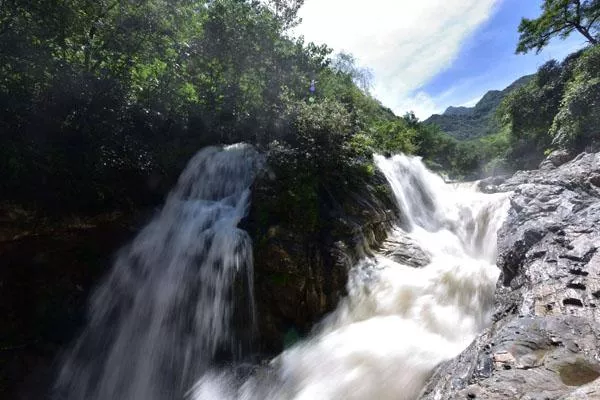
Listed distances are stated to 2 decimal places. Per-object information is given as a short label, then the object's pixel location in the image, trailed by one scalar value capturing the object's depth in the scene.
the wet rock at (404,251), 8.52
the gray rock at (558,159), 16.06
